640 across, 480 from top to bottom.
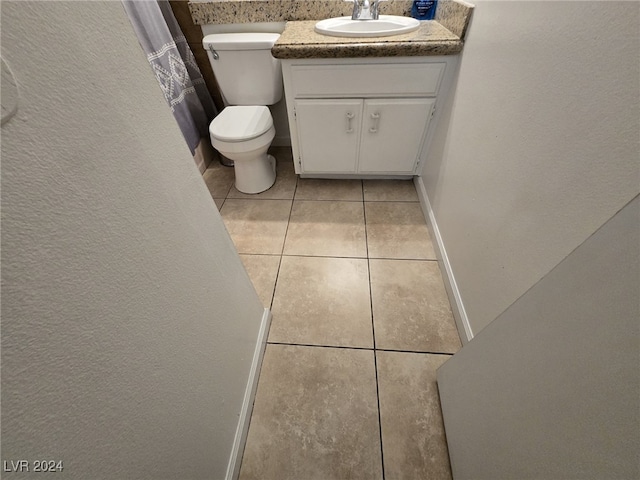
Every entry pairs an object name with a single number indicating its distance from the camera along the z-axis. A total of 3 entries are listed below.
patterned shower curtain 1.27
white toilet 1.38
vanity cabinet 1.17
